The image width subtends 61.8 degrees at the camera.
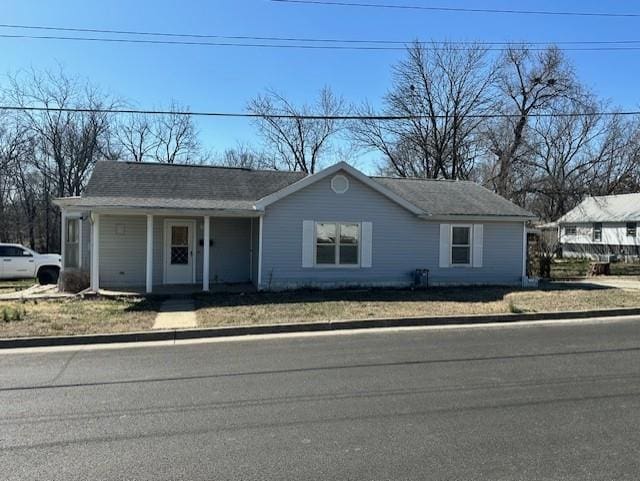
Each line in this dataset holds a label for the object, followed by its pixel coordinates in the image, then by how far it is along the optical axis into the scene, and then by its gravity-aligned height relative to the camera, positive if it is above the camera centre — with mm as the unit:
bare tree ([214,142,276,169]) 45969 +7428
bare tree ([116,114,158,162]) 43719 +7916
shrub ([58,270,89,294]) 15281 -1138
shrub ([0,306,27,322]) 10338 -1461
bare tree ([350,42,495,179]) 38281 +8358
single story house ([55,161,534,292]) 15648 +366
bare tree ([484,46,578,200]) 38438 +10176
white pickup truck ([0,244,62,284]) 19328 -877
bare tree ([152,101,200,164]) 44841 +8520
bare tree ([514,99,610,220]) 42531 +7072
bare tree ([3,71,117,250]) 38406 +5691
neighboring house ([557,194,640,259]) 37219 +1465
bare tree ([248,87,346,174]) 44000 +8606
